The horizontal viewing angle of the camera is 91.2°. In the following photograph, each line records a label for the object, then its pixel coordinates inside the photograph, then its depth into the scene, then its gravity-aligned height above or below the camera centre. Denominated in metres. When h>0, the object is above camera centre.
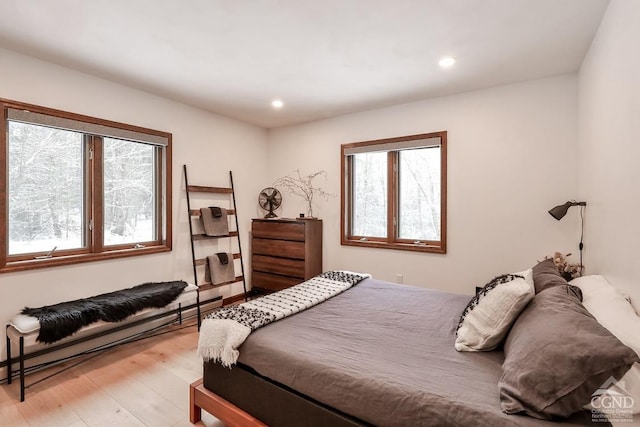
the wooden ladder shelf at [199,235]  3.55 -0.24
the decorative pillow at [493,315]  1.49 -0.51
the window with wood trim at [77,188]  2.44 +0.25
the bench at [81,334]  2.13 -1.04
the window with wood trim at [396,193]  3.45 +0.24
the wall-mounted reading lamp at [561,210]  2.46 +0.01
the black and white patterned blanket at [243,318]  1.71 -0.62
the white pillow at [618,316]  0.98 -0.44
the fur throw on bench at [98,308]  2.21 -0.72
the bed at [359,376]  1.17 -0.69
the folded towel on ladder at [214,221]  3.65 -0.07
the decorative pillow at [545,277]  1.73 -0.39
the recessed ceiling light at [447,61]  2.50 +1.23
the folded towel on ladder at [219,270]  3.63 -0.65
